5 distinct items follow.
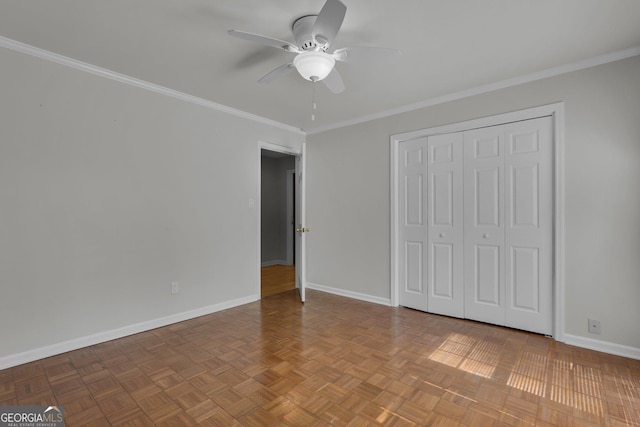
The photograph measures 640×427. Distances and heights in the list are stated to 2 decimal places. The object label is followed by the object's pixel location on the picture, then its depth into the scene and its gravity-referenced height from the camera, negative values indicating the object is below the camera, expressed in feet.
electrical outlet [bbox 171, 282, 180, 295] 10.69 -2.57
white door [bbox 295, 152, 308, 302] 13.47 -0.13
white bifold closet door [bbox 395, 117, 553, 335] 9.48 -0.33
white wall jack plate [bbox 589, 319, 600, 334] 8.47 -3.10
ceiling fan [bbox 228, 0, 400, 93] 6.23 +3.54
